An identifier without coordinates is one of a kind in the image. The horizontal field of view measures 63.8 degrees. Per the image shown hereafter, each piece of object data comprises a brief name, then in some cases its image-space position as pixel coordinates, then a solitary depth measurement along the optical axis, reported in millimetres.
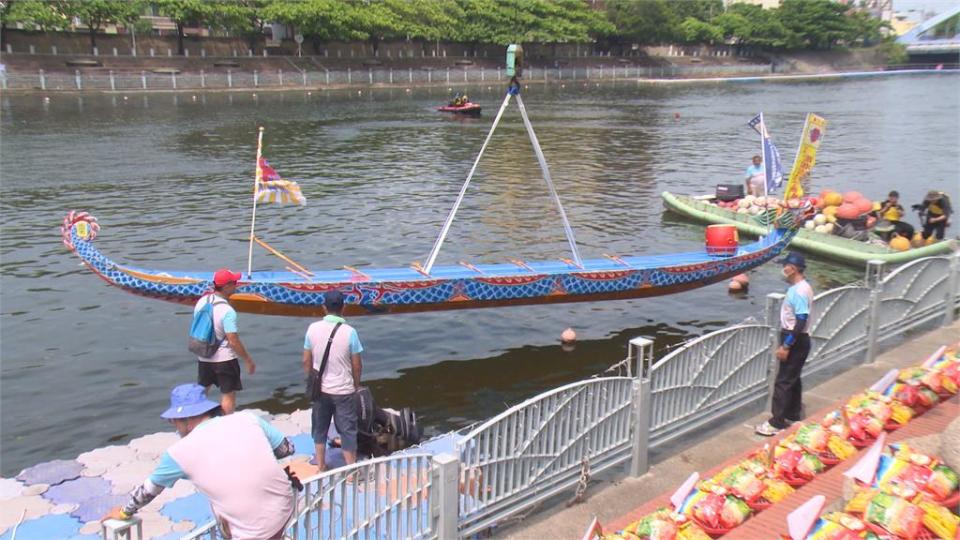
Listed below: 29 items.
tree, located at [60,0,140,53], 70062
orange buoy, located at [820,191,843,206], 21953
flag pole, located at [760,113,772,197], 20689
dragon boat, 11203
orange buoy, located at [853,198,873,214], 20828
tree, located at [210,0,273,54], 77188
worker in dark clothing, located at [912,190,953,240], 19422
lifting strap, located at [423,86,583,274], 12148
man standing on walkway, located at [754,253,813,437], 8160
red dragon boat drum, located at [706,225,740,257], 14430
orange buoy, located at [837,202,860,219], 20562
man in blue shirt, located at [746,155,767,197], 24516
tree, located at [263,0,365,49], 80312
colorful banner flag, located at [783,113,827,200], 17469
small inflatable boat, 54281
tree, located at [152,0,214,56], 74725
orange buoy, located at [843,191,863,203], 21438
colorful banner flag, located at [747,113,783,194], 20834
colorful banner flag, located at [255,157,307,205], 12805
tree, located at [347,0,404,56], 87062
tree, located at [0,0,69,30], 65750
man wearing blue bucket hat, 4578
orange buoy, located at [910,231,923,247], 19203
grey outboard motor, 7898
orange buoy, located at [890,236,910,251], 19008
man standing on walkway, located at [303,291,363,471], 7389
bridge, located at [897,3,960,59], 139250
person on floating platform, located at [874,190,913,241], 20062
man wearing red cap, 8336
